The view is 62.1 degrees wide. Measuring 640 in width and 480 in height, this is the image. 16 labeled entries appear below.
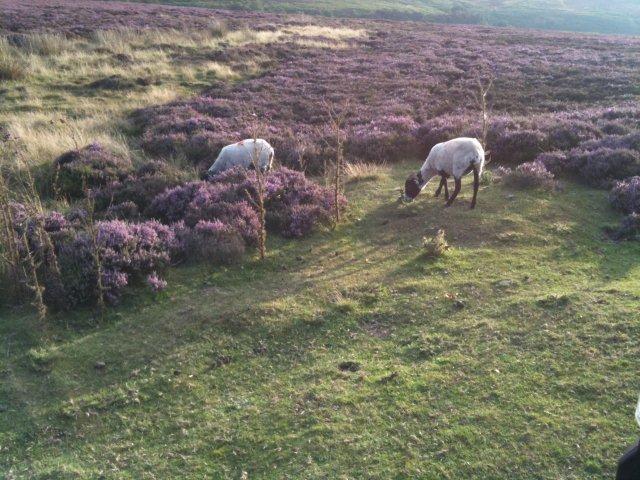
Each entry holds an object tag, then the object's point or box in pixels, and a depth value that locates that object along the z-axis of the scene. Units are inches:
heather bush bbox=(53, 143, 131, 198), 470.9
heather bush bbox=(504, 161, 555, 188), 448.1
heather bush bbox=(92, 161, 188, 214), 416.5
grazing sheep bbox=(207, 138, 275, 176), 476.7
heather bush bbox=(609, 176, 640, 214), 406.3
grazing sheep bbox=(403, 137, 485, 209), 405.4
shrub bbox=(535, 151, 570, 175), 494.0
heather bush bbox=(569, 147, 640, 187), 470.3
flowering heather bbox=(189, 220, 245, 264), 339.0
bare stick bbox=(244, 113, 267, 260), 335.9
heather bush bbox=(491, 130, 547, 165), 558.9
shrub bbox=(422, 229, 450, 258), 337.1
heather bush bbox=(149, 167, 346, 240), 385.1
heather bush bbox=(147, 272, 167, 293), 304.3
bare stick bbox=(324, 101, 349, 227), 392.9
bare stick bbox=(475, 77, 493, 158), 615.2
